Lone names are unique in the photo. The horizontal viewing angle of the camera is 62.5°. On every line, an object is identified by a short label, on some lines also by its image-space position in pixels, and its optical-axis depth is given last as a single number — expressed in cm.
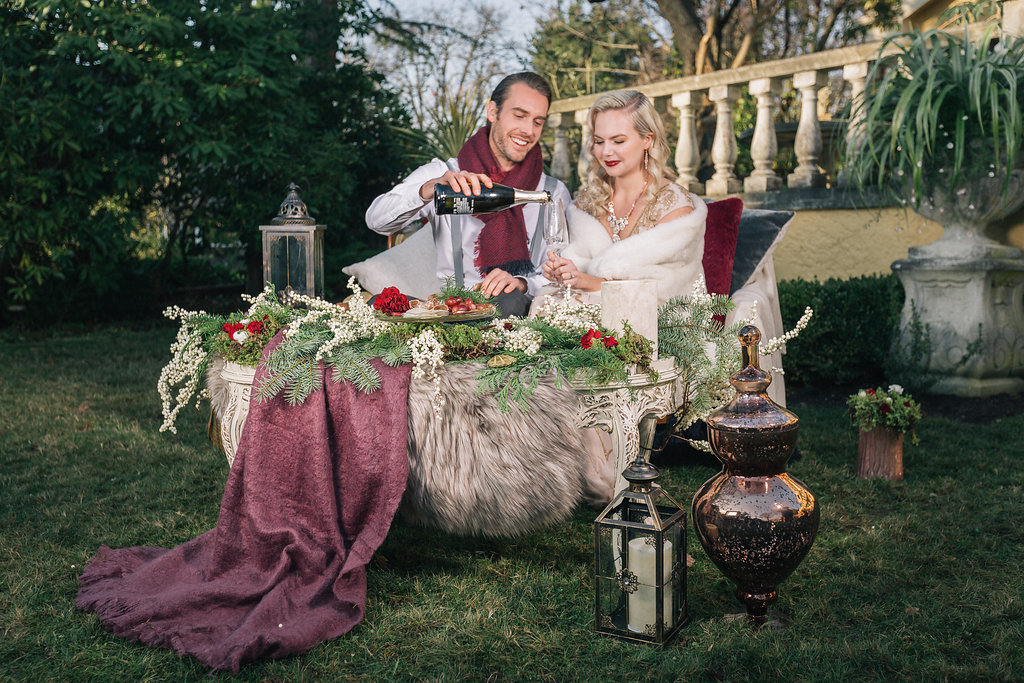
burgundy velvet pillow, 352
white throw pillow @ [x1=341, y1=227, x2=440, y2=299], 378
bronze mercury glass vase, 200
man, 330
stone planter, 432
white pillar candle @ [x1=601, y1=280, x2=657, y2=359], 231
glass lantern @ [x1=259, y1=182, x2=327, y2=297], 323
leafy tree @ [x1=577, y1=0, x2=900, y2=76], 857
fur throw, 226
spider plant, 401
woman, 314
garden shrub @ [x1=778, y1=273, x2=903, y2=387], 475
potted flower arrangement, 332
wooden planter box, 336
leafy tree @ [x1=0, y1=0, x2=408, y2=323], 632
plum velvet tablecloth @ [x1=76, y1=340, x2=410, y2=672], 220
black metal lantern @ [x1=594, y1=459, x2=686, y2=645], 203
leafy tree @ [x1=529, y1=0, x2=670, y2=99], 1088
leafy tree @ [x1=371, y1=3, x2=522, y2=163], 983
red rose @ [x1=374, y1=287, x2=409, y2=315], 230
